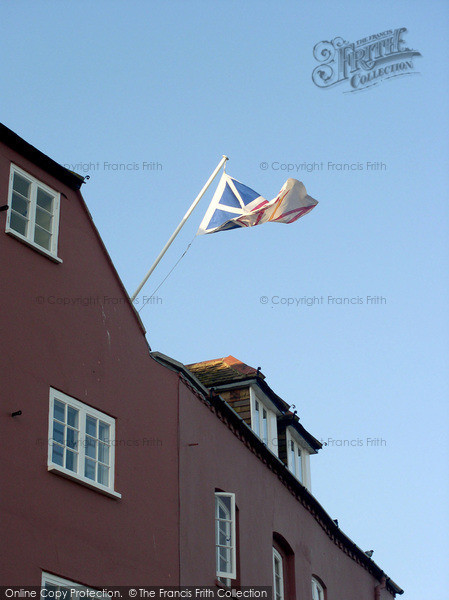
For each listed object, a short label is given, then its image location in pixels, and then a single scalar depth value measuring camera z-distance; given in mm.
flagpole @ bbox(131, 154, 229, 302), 23409
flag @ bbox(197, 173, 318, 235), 25797
